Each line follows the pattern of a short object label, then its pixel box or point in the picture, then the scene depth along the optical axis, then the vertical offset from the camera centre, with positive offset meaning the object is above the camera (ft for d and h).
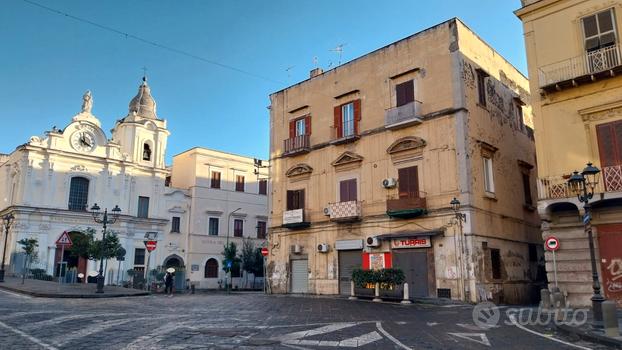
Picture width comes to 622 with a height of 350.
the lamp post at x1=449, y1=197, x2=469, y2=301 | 64.03 +4.87
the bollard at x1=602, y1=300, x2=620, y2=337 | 31.58 -2.96
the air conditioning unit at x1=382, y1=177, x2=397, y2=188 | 73.61 +13.43
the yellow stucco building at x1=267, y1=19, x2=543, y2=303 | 67.87 +15.11
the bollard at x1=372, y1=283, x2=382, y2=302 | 66.48 -2.78
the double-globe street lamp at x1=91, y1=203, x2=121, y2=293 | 71.35 -0.92
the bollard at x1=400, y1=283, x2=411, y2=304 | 63.10 -2.74
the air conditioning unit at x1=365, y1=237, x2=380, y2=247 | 73.92 +4.71
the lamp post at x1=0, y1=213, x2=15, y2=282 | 92.31 +9.59
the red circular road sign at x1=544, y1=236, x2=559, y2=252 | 54.48 +3.26
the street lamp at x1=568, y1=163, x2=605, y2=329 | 34.96 +3.35
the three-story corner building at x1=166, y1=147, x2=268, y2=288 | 144.97 +18.77
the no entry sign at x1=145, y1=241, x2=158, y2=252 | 83.12 +4.86
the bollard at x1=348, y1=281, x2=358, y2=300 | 71.09 -2.91
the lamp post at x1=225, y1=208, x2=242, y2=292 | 152.25 +16.83
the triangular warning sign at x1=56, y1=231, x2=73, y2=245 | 67.14 +4.61
